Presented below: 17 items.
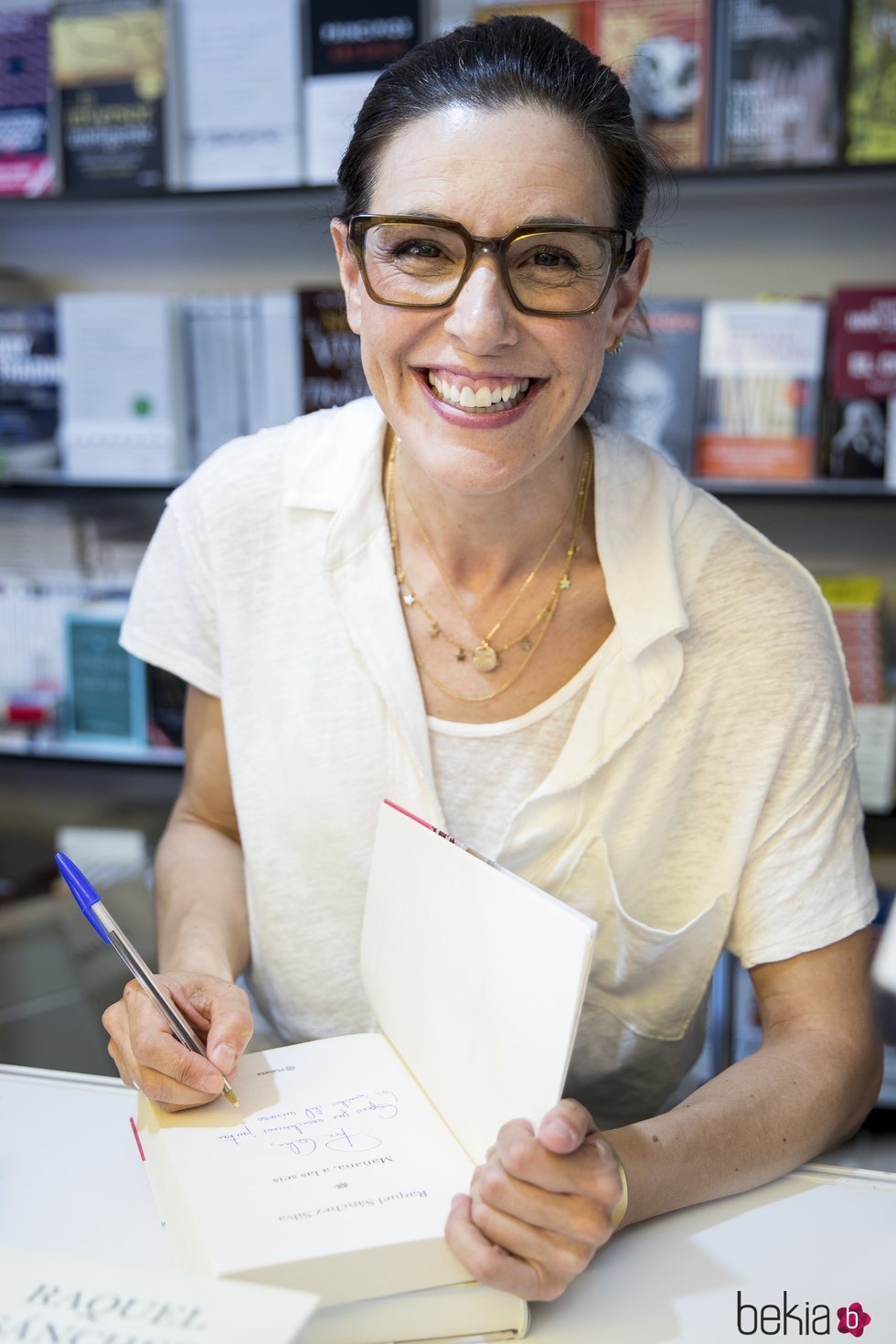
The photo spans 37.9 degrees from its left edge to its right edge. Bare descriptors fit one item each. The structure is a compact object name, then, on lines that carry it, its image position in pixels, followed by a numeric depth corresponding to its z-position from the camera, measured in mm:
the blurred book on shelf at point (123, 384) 2285
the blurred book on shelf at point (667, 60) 1966
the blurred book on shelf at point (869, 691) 2059
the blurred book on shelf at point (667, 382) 2074
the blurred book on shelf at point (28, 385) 2371
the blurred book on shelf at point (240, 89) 2148
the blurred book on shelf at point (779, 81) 1928
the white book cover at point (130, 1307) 622
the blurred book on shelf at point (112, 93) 2199
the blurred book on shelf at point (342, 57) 2096
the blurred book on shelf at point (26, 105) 2293
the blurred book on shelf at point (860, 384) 2029
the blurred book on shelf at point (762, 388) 2049
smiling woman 982
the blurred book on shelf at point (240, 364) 2248
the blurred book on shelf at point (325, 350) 2184
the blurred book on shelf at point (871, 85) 1919
